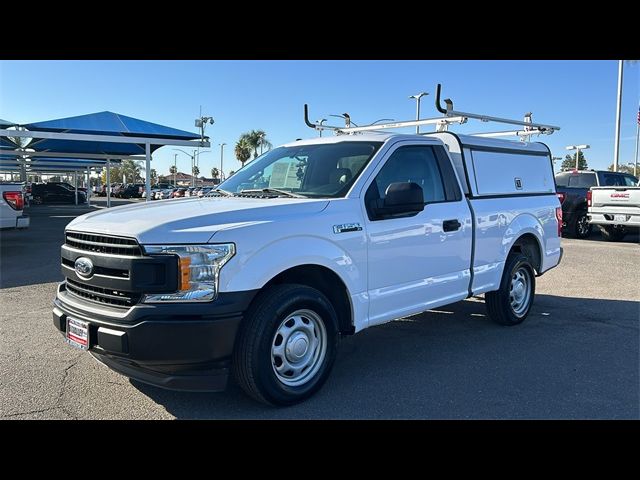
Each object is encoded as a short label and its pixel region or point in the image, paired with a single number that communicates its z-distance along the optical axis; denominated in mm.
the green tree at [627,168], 66019
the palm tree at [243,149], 78438
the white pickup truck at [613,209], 13492
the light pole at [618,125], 27328
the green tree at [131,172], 113812
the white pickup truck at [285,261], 3361
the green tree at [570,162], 65331
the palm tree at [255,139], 77812
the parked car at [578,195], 15695
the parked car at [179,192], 43972
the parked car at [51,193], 40688
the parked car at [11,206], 11648
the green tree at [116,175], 110219
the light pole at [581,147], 16000
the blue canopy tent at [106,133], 19406
